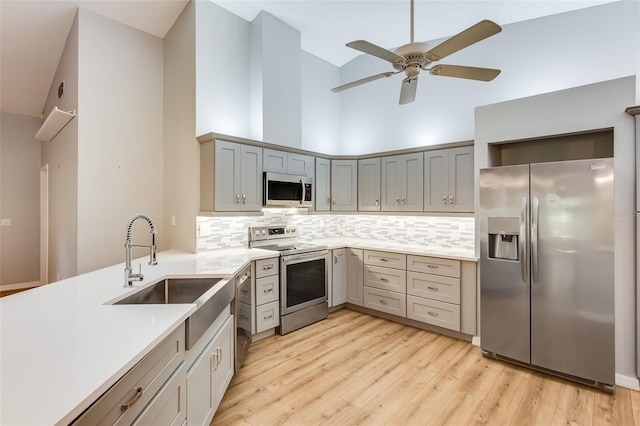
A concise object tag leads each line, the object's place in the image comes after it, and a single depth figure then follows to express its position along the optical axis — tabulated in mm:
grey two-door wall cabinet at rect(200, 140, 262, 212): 3230
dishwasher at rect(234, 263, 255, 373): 2562
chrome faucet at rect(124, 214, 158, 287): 1878
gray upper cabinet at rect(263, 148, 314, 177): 3700
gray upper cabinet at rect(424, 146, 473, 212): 3645
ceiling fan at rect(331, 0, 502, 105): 1799
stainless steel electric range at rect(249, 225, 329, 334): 3475
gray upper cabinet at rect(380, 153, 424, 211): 4047
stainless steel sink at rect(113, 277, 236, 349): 1652
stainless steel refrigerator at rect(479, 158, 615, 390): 2465
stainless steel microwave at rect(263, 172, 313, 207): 3691
